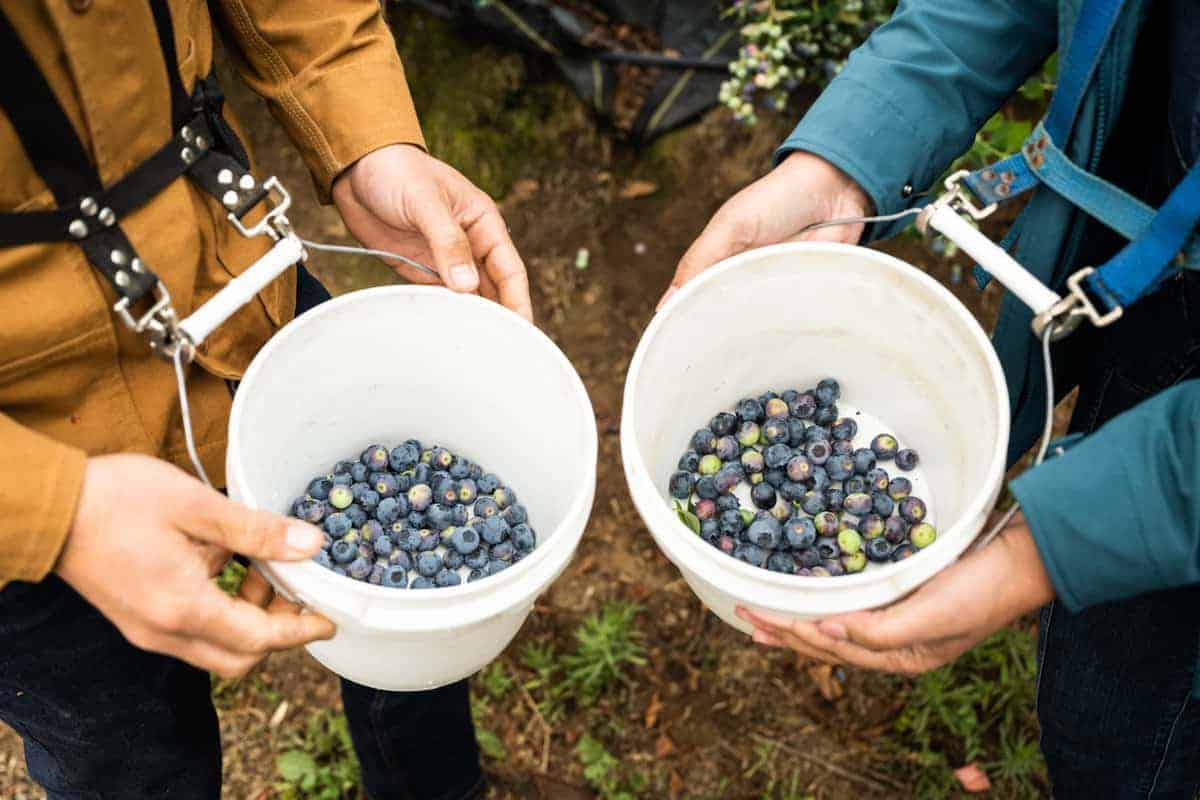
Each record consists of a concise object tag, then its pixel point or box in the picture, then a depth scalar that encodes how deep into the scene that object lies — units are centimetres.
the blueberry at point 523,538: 144
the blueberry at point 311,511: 142
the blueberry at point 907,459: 154
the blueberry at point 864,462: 152
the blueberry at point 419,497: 147
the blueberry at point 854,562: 143
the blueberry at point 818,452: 150
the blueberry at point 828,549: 144
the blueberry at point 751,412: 156
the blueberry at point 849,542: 143
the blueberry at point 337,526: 140
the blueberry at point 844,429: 154
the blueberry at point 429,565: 140
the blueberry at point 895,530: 145
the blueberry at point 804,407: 157
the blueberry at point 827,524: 145
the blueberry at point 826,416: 155
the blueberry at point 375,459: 150
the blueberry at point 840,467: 150
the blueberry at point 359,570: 136
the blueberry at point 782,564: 141
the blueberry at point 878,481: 150
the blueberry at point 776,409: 156
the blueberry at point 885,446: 153
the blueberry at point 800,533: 142
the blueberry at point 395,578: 137
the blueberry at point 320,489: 146
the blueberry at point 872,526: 146
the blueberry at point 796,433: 153
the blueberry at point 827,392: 156
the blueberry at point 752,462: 151
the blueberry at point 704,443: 154
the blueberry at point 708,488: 148
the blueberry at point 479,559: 141
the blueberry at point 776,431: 152
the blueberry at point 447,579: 138
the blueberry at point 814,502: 148
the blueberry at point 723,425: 156
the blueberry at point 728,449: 151
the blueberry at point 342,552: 137
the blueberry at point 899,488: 150
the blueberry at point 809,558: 144
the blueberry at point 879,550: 143
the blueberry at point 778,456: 149
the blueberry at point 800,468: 149
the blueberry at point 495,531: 141
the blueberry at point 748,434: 154
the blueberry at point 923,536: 145
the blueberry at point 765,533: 142
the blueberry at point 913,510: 148
